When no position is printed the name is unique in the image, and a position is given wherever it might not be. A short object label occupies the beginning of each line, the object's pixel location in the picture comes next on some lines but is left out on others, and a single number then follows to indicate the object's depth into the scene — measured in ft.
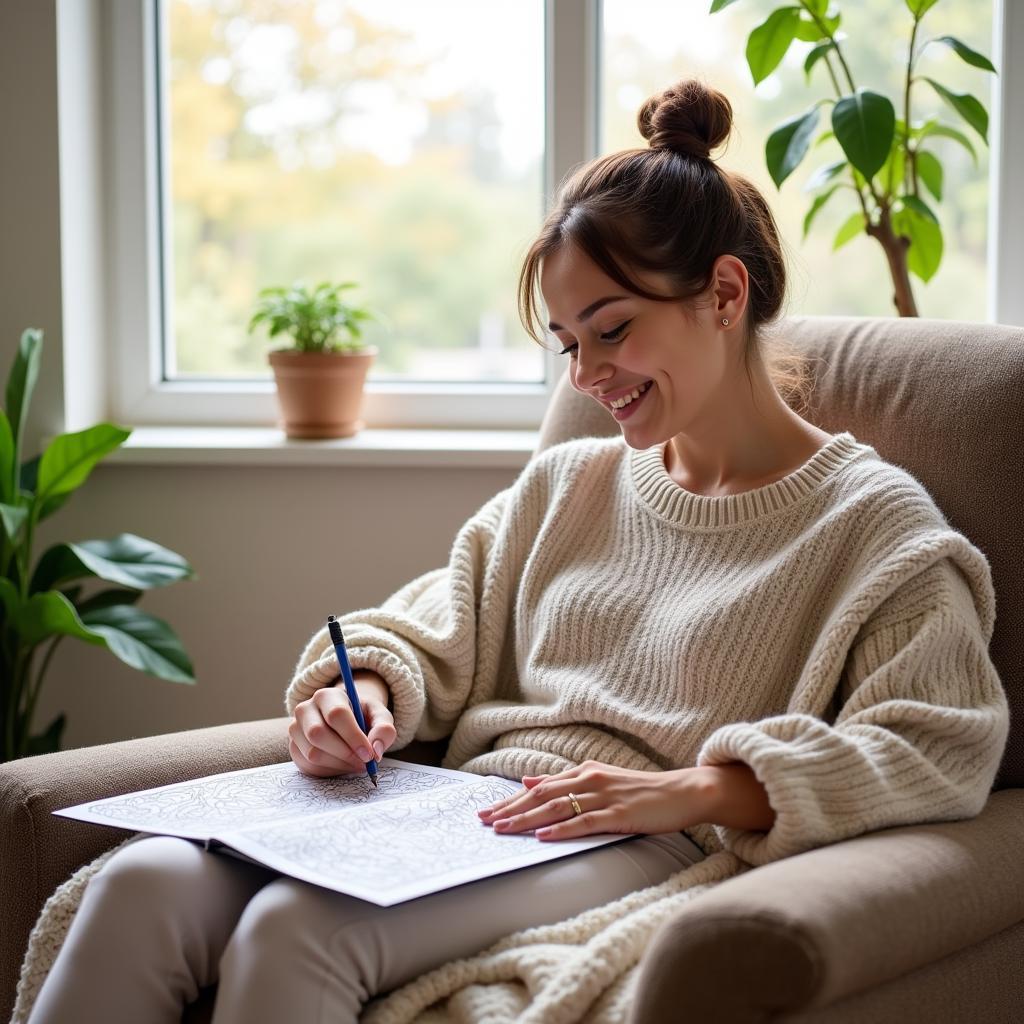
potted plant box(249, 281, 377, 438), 7.50
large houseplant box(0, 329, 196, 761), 6.59
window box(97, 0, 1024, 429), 7.70
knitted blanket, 3.46
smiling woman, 3.76
